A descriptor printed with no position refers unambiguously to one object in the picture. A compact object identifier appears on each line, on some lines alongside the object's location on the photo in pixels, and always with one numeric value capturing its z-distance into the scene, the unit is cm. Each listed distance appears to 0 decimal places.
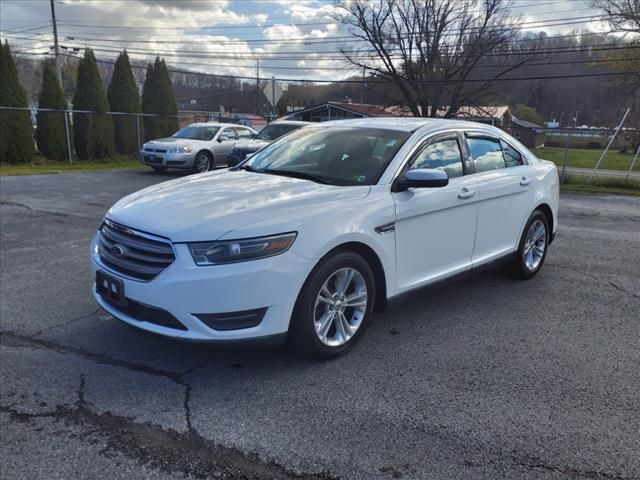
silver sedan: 1569
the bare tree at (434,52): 3969
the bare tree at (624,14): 2727
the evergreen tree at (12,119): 1789
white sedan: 309
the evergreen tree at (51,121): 1928
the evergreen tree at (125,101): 2166
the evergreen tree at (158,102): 2302
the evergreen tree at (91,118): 2022
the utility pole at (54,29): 3869
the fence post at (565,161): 1486
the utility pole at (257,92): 4859
